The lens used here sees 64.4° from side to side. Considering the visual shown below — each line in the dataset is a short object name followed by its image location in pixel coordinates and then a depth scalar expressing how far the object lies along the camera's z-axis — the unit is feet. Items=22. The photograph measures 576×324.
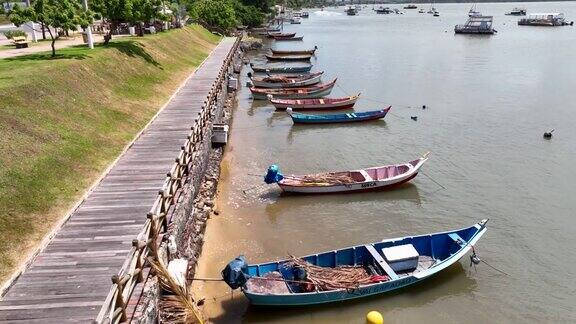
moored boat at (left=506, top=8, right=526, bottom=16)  584.19
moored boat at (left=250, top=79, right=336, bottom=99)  156.97
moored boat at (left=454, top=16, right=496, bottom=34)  364.17
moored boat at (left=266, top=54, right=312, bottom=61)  241.35
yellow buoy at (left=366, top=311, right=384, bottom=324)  47.42
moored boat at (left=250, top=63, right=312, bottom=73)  200.23
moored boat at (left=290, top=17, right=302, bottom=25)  536.91
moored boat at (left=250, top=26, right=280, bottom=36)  384.39
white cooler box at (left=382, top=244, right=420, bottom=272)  57.31
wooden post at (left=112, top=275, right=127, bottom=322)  34.52
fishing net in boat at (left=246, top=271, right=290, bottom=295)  52.70
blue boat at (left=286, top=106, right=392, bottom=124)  126.72
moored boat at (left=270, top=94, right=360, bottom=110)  142.82
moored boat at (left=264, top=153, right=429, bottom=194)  81.97
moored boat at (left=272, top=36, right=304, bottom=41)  341.00
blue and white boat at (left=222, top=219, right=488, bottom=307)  52.06
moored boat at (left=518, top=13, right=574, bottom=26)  424.79
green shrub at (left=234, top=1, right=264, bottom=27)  376.48
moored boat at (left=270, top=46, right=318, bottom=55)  250.37
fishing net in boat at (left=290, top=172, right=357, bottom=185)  83.20
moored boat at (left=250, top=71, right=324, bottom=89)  166.09
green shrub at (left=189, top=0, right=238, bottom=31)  272.31
